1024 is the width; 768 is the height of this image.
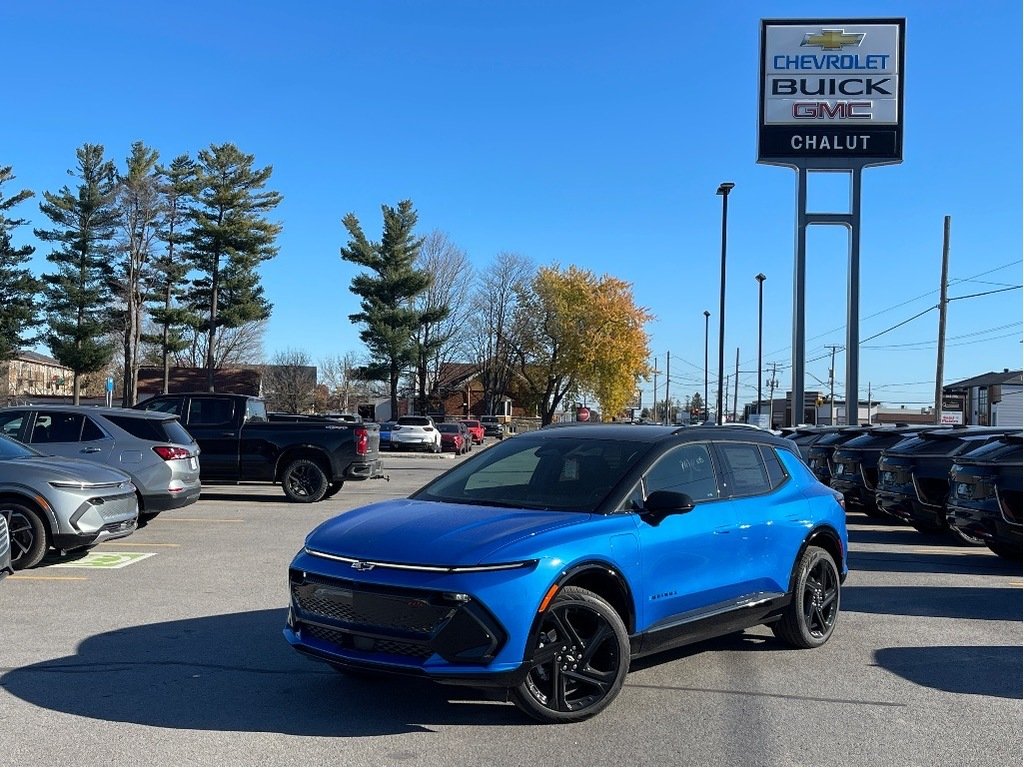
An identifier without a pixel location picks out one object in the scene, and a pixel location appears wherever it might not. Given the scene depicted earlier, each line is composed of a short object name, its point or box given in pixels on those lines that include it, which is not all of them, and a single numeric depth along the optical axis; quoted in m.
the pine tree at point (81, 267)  50.16
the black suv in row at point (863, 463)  16.52
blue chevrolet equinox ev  5.11
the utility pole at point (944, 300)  36.31
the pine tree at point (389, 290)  59.97
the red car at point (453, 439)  47.41
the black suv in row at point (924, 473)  13.70
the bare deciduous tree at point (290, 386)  74.50
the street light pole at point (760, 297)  52.25
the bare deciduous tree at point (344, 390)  89.12
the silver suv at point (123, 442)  12.81
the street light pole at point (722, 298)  37.19
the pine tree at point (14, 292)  49.75
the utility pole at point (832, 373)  92.88
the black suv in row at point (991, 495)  10.61
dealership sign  30.73
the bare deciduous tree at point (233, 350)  81.12
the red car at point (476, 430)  58.25
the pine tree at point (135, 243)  51.38
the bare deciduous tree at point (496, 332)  70.75
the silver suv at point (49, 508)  9.89
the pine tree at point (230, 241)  53.69
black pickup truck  17.55
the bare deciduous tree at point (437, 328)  63.73
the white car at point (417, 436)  45.31
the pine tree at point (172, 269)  53.03
